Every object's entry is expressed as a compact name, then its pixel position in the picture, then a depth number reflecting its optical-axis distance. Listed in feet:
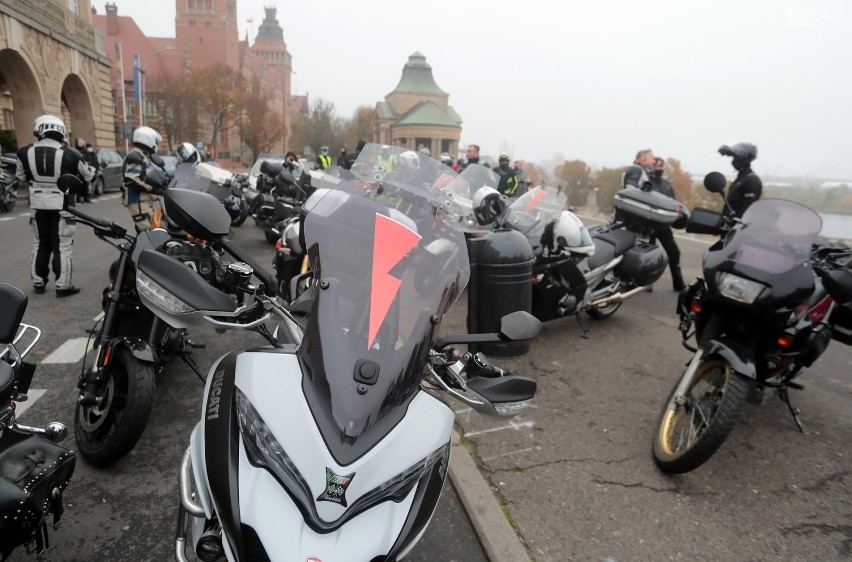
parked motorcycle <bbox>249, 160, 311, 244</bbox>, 28.40
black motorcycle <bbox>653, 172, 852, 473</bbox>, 10.20
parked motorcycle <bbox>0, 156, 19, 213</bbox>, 41.29
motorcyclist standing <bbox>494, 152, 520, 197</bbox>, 35.77
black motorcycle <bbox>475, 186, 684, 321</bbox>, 17.31
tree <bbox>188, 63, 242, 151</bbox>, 171.22
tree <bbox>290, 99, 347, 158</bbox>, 223.10
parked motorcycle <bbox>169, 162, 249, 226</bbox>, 19.47
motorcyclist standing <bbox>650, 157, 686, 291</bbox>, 24.76
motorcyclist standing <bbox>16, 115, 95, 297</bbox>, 20.39
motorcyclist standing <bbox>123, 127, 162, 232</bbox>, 23.48
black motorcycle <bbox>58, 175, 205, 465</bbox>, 9.27
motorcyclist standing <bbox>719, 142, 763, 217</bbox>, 20.61
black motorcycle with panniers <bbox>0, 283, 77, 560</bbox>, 5.75
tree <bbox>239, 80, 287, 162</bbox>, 188.34
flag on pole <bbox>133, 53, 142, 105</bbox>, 126.52
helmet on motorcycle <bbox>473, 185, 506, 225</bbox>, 17.81
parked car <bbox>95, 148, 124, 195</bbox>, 61.36
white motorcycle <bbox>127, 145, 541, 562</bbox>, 4.50
